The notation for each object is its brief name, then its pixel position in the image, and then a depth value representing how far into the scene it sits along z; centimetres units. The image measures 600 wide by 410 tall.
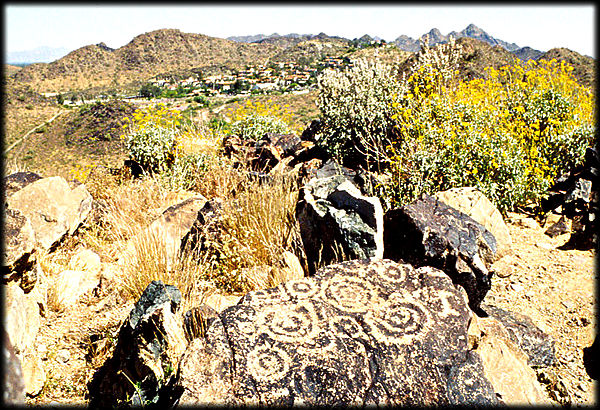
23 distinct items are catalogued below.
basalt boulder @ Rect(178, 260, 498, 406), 183
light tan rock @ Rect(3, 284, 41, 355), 269
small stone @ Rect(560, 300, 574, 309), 339
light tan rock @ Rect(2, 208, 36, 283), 297
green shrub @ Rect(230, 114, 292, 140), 806
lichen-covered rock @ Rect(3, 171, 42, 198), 482
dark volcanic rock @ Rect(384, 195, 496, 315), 304
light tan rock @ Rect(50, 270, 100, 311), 363
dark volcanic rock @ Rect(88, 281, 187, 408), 247
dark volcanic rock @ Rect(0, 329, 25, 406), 110
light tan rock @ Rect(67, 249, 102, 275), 411
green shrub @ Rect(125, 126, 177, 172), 695
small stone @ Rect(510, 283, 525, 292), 362
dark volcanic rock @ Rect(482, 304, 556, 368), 281
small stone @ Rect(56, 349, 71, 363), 305
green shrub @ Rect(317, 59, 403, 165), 596
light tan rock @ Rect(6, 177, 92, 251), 418
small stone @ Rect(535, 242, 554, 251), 433
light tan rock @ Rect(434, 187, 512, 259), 407
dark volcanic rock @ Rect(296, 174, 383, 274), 335
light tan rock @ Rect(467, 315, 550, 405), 218
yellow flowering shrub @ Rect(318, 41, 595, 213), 481
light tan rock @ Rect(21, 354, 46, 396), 268
